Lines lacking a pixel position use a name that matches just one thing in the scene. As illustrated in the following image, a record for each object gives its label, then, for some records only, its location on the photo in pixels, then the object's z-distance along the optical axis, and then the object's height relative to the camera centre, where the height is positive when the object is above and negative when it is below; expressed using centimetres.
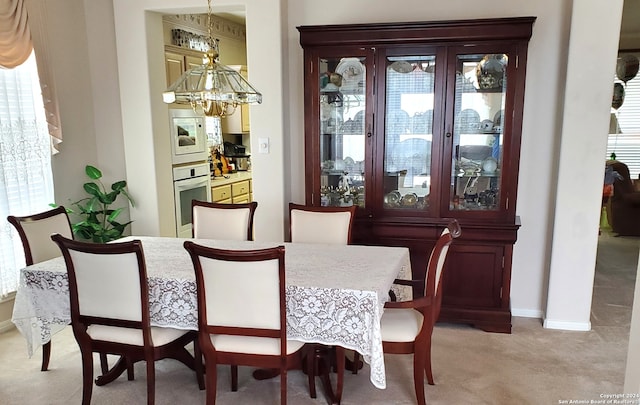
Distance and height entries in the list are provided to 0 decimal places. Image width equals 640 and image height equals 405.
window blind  679 -8
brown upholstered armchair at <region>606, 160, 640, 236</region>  616 -104
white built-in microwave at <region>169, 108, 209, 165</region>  445 -9
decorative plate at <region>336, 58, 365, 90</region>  343 +42
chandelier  234 +20
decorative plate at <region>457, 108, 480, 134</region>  333 +4
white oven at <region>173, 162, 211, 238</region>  454 -63
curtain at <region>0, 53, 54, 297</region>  329 -19
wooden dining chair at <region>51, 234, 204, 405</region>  215 -86
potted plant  373 -69
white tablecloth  207 -79
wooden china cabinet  321 -6
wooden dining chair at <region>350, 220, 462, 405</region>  224 -100
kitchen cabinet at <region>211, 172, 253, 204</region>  533 -73
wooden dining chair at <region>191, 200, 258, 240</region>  319 -64
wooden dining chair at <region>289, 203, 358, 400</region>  302 -63
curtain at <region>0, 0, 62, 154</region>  317 +62
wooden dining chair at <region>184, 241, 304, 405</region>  200 -82
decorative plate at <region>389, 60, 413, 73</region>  336 +44
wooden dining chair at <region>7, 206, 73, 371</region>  263 -62
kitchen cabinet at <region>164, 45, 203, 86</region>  452 +69
